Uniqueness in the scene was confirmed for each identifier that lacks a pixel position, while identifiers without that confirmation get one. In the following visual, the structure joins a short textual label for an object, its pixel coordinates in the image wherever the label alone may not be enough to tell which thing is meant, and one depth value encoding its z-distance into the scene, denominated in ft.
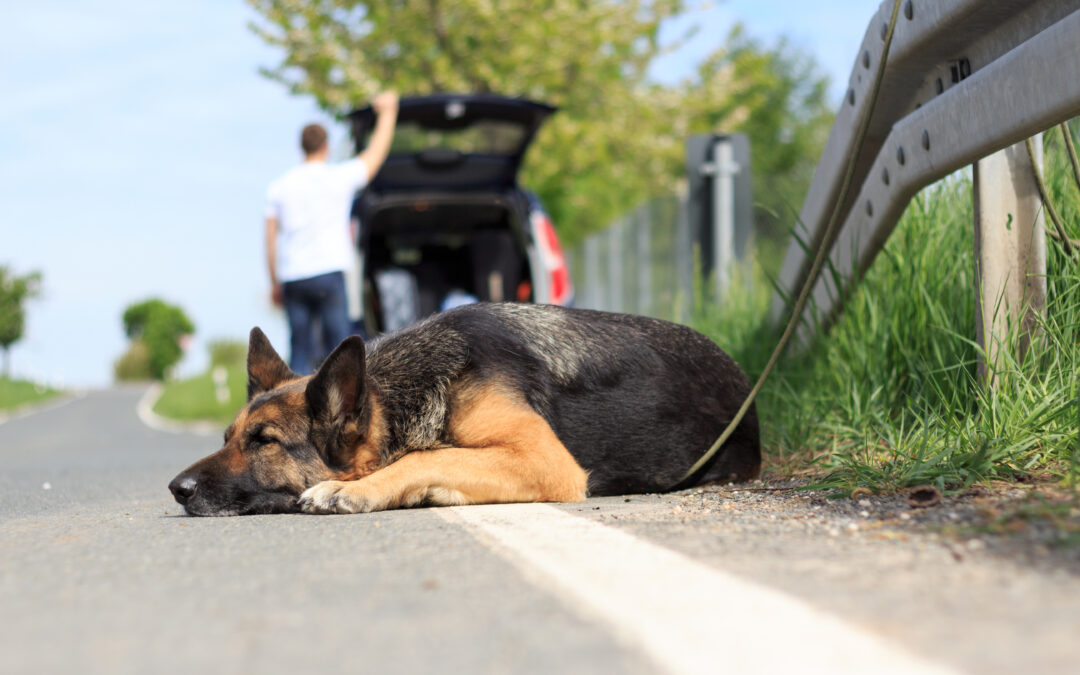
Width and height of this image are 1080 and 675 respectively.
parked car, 31.58
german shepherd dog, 14.65
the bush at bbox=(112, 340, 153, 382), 200.64
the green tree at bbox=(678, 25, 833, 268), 126.52
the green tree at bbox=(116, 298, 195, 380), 205.79
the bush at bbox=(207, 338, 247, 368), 124.47
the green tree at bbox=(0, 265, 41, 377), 171.12
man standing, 28.02
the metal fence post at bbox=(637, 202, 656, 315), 61.46
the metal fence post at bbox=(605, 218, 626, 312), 71.56
